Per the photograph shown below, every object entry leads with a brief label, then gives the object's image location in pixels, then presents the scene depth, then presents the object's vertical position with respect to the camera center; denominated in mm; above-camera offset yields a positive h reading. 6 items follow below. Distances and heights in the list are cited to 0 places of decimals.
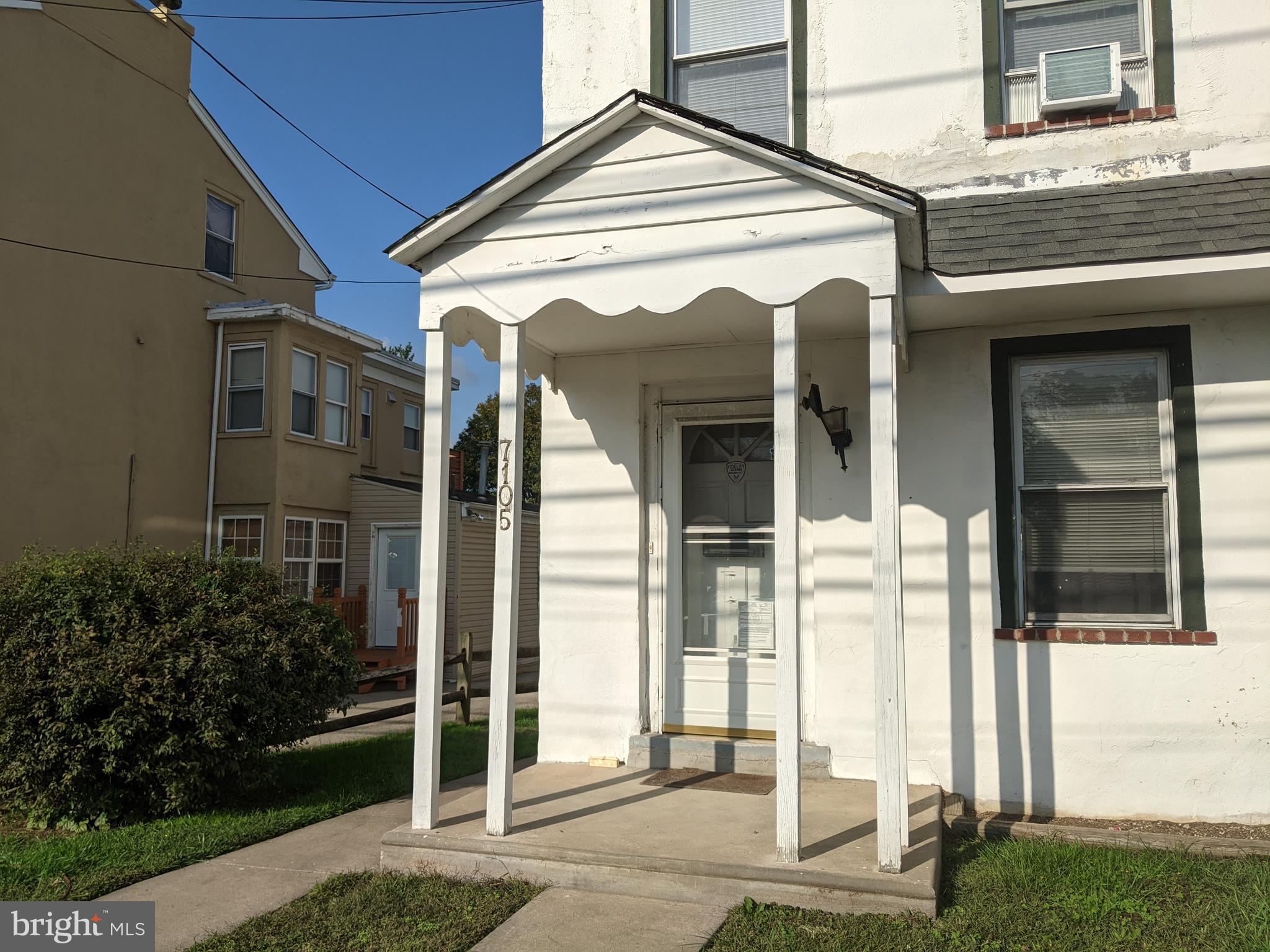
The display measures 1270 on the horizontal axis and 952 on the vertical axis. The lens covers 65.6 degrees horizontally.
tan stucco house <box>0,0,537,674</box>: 13016 +3474
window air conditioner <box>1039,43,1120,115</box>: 6180 +3150
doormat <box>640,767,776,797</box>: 5855 -1244
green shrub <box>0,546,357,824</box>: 5734 -647
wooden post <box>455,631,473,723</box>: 10070 -1038
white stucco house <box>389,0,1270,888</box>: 4957 +1175
